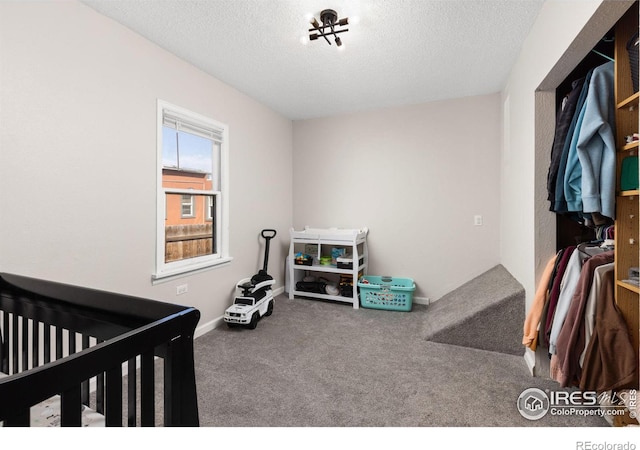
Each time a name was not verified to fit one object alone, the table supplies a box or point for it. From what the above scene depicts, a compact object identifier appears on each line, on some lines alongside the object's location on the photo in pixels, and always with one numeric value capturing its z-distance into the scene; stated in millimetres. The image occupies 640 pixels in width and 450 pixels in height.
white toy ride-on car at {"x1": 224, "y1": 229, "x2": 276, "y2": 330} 2824
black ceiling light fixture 1909
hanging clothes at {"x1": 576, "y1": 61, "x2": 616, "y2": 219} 1395
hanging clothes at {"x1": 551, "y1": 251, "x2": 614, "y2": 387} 1521
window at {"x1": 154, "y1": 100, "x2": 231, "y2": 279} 2484
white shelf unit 3555
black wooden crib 645
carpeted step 2352
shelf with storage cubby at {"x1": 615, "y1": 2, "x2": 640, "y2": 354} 1422
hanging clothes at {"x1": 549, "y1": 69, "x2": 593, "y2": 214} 1596
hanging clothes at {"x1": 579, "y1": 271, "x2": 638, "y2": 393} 1341
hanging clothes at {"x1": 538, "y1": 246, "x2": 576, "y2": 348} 1769
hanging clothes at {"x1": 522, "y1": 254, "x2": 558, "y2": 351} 1858
